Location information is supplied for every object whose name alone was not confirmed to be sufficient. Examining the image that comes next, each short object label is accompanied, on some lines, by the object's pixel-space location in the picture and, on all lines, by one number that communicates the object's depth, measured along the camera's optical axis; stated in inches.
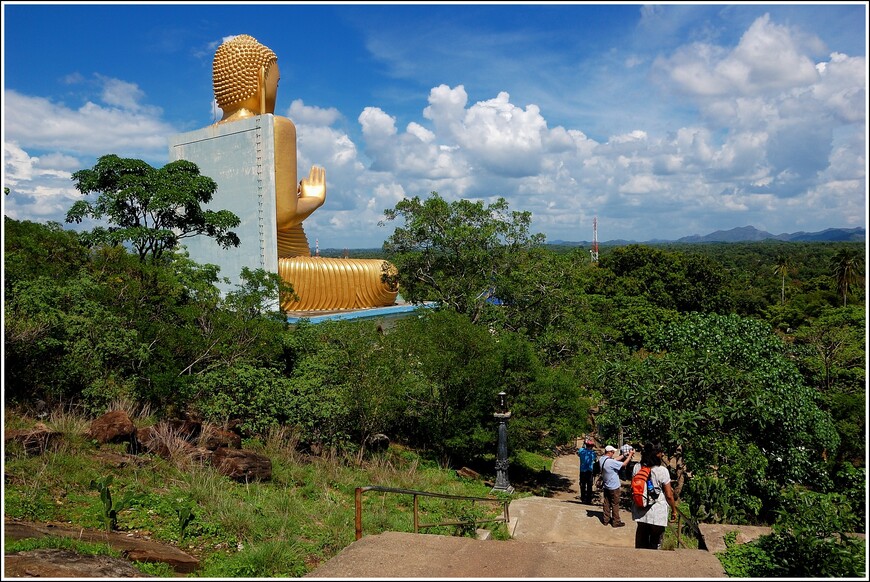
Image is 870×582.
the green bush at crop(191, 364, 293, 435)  429.1
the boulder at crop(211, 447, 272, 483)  332.2
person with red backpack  256.8
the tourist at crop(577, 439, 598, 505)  409.4
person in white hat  315.3
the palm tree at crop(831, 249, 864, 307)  1331.4
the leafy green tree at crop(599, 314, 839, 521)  346.3
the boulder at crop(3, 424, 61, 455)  295.3
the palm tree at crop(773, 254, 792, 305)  1753.1
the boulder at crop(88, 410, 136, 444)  342.3
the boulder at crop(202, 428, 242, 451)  365.4
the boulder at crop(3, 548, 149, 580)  173.2
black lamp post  459.5
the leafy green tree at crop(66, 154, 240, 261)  570.9
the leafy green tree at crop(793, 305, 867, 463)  547.5
